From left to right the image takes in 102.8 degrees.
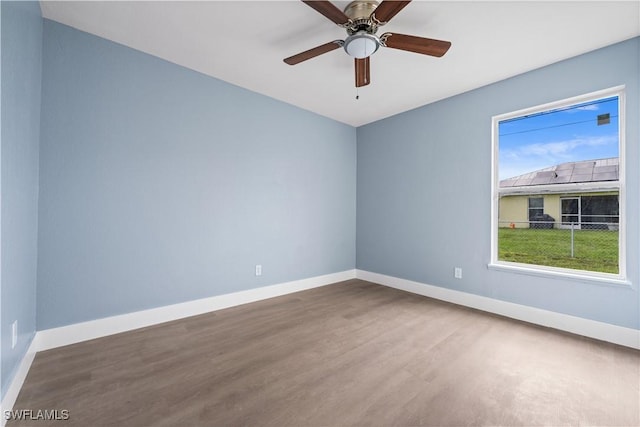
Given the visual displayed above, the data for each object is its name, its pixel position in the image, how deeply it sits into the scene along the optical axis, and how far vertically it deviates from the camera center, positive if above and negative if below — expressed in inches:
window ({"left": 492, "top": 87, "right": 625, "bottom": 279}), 93.0 +11.4
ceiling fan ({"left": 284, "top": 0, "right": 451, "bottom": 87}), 65.4 +51.7
